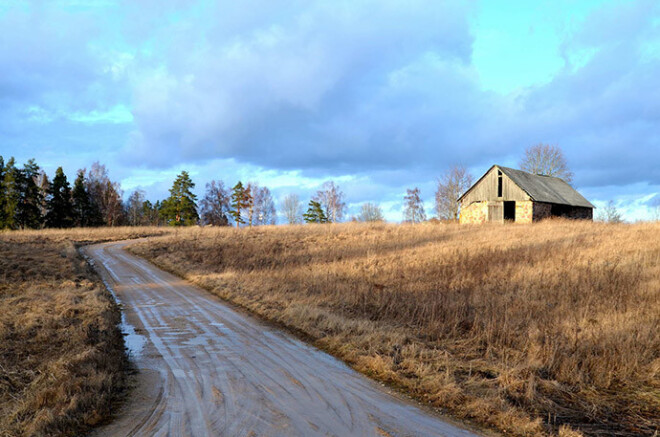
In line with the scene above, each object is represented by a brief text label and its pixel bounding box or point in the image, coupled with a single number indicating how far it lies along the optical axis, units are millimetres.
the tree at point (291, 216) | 83188
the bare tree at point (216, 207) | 79062
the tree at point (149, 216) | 81875
